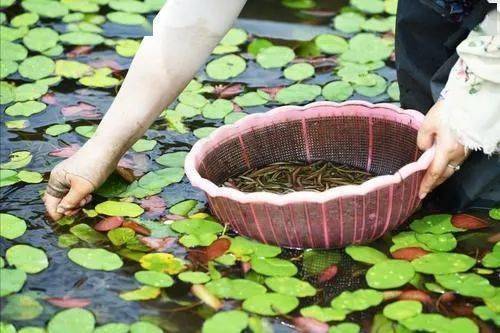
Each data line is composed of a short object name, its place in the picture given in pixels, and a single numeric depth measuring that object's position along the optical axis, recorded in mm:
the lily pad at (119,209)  4288
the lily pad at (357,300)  3726
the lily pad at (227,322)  3597
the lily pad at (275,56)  5643
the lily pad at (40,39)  5794
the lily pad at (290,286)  3792
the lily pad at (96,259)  3934
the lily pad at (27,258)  3927
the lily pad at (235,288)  3781
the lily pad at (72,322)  3587
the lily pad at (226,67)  5514
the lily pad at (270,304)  3688
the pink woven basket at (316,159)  3823
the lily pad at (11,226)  4136
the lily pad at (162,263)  3938
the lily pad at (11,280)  3788
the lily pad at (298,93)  5243
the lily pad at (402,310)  3667
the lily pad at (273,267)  3896
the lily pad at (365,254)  3990
